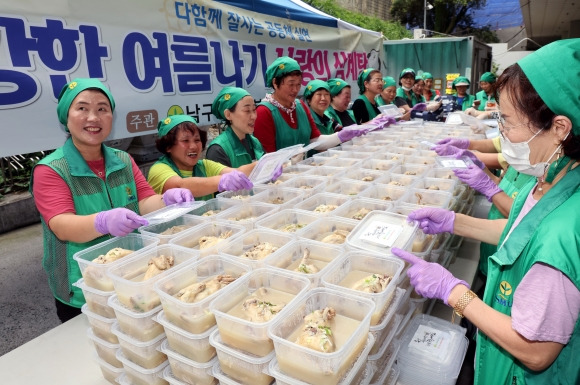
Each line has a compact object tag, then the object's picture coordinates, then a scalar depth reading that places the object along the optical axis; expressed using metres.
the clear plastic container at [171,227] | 1.65
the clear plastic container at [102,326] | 1.36
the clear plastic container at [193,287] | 1.14
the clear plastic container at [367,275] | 1.17
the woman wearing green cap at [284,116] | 3.53
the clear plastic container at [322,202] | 2.02
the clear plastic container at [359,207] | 1.97
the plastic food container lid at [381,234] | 1.48
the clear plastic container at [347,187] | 2.36
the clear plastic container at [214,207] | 2.05
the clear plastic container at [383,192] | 2.23
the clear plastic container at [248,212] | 1.87
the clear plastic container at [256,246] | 1.39
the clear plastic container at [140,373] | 1.28
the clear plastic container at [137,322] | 1.22
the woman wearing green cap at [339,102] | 4.66
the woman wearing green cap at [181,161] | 2.45
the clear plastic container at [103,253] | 1.35
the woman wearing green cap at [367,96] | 5.21
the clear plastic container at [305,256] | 1.43
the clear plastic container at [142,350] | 1.25
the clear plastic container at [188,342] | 1.14
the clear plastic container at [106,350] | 1.37
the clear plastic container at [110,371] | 1.39
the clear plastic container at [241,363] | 1.05
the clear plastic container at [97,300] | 1.33
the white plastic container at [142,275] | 1.23
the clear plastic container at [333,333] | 0.95
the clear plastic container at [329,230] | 1.65
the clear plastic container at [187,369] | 1.17
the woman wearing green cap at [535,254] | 1.01
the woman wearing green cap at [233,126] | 2.94
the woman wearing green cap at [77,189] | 1.74
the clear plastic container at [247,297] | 1.05
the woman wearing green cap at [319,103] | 4.23
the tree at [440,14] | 26.78
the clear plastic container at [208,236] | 1.52
